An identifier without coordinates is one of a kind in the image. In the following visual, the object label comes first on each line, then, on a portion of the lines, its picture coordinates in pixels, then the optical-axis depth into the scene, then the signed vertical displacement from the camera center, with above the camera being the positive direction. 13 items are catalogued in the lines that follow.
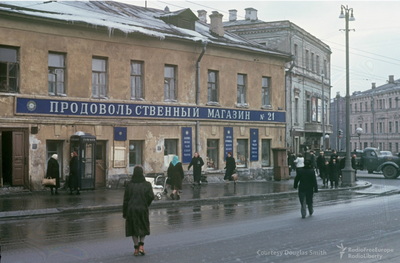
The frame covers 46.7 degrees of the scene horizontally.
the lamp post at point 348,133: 24.36 +0.61
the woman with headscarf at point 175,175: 17.19 -1.13
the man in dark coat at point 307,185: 13.15 -1.16
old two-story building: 18.84 +2.61
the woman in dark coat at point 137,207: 8.31 -1.13
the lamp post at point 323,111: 46.97 +3.54
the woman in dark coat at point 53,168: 17.77 -0.86
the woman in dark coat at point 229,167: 22.95 -1.10
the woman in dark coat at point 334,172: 23.69 -1.42
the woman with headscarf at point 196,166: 21.19 -0.98
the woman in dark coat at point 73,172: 17.94 -1.03
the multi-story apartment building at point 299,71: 43.81 +7.37
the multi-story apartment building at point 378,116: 83.12 +5.28
